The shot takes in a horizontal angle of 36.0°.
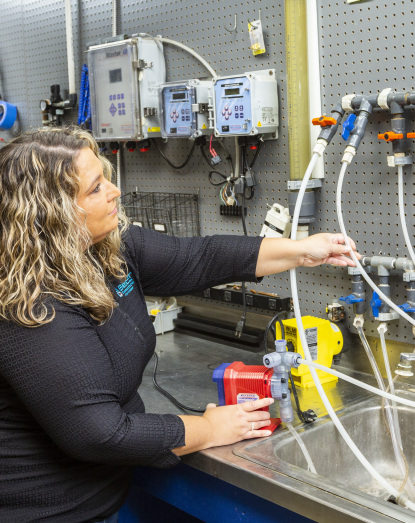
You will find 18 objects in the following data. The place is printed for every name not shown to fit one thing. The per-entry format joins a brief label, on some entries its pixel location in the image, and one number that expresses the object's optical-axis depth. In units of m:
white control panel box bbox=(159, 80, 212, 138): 2.18
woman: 1.24
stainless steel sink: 1.49
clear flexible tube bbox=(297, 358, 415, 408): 1.30
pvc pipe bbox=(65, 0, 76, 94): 2.82
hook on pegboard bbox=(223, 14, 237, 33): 2.19
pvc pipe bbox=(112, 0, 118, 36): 2.63
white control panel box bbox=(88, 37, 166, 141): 2.40
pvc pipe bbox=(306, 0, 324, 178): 1.87
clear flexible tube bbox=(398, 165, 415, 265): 1.71
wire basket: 2.47
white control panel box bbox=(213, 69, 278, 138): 2.00
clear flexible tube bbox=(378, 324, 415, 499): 1.66
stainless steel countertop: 1.21
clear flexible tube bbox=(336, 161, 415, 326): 1.58
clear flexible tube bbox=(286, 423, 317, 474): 1.51
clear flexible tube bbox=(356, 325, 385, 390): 1.76
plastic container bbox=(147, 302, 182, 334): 2.43
